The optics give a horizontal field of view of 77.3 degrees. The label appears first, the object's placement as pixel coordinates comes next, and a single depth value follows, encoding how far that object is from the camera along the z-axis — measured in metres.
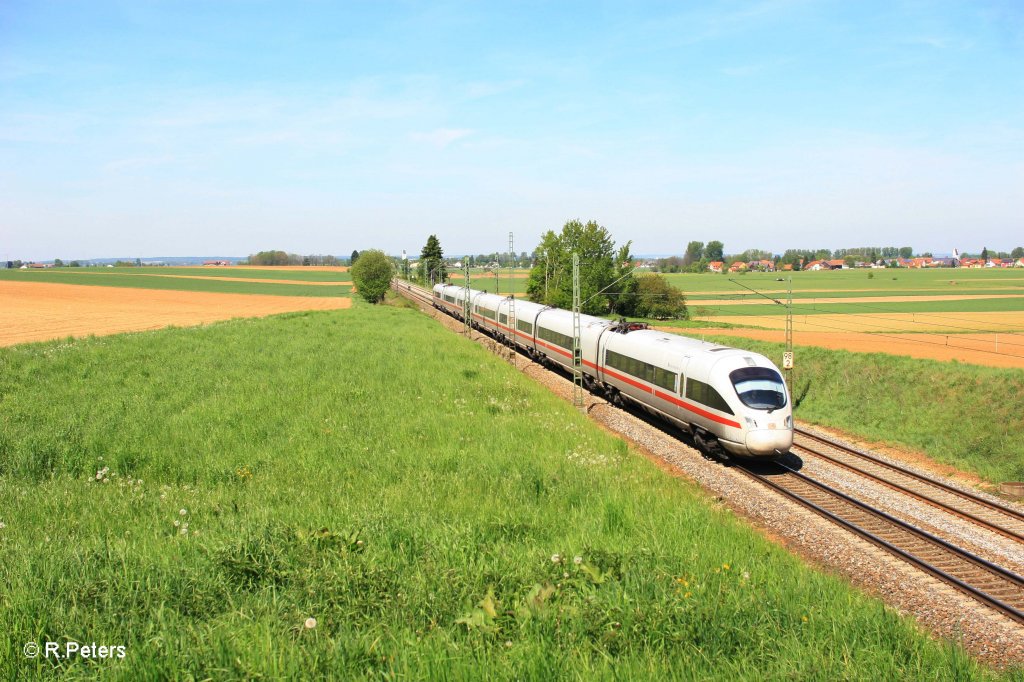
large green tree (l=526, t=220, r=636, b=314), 74.69
